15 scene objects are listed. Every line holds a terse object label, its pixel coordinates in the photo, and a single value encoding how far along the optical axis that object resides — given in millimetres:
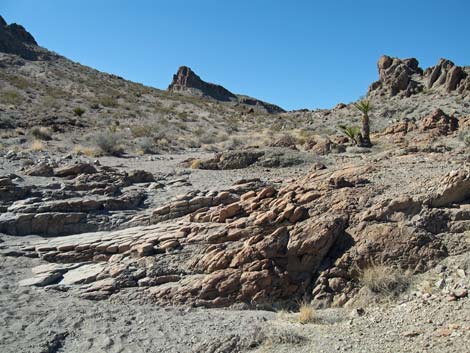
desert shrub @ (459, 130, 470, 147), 14684
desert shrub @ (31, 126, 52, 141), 22114
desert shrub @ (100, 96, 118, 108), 37156
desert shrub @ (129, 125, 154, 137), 26072
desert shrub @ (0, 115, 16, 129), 24438
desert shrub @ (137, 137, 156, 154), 21464
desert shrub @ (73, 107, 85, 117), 31125
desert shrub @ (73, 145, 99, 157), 18953
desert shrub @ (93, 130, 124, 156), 19734
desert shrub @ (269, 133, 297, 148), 20122
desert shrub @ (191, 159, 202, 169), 16062
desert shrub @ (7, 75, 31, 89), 36188
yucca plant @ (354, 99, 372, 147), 18997
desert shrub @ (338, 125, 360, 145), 19500
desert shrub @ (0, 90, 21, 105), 30081
